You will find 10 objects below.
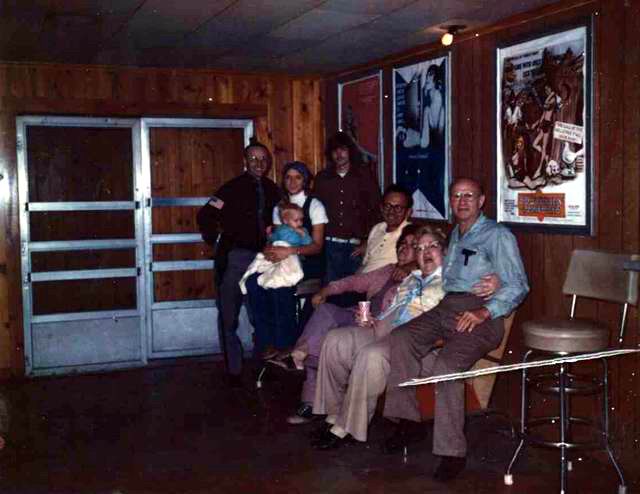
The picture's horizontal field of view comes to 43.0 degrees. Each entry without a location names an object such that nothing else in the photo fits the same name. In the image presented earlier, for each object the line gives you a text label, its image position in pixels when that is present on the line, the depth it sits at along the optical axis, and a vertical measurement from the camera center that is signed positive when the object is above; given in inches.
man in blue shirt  161.2 -24.6
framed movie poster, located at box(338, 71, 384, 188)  251.6 +29.5
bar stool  146.5 -24.4
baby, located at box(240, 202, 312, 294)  219.6 -13.0
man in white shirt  207.8 -4.9
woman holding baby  218.7 -13.0
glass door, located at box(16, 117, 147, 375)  259.3 -10.0
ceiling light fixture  198.4 +43.4
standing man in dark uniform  238.7 -6.0
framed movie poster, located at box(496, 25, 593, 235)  171.2 +16.2
